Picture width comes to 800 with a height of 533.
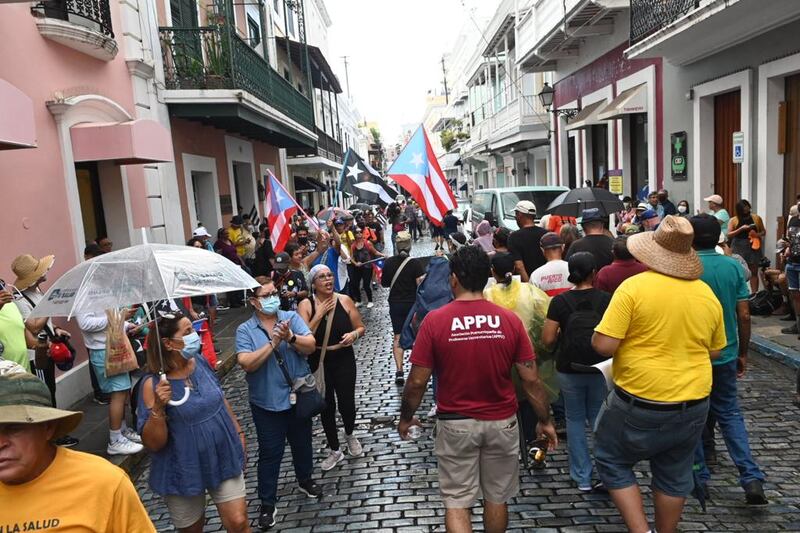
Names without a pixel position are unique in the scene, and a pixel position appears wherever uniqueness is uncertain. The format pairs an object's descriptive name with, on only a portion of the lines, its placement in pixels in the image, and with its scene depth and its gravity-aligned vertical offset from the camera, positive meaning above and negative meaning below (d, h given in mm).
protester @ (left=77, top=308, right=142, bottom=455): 5270 -1502
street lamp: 18062 +2488
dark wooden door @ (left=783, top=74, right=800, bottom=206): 8891 +359
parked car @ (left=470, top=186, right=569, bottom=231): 13406 -357
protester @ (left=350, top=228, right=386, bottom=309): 10977 -1156
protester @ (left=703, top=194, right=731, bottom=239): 8906 -582
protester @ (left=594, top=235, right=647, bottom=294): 4387 -670
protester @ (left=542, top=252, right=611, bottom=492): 3898 -1083
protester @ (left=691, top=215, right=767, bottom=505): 3852 -1128
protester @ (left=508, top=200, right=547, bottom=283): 6762 -709
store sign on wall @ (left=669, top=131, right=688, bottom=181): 12172 +356
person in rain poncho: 4380 -834
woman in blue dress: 3117 -1189
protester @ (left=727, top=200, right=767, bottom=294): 8664 -938
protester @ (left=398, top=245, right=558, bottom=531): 3125 -1035
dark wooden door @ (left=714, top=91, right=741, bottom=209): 10690 +457
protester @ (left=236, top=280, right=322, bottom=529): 3973 -1149
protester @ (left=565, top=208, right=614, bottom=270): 5414 -557
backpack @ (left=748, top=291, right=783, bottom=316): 8156 -1810
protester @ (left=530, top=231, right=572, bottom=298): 4859 -757
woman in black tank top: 4734 -1120
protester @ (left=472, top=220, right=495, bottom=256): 7854 -657
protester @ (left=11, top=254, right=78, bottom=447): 5070 -581
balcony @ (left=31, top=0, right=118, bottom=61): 6973 +2284
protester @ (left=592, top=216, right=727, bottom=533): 3051 -983
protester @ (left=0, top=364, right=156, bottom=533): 1781 -781
